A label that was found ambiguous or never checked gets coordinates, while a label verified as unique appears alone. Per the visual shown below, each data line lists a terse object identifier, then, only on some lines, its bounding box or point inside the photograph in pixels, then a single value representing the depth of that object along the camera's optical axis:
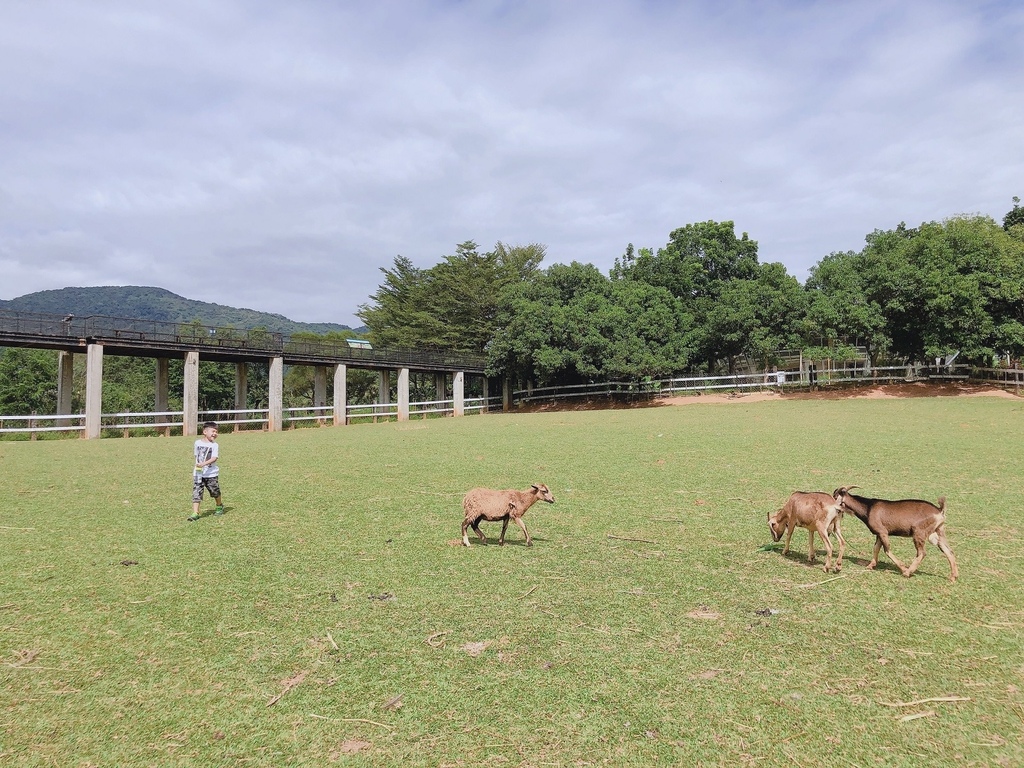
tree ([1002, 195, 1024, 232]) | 46.97
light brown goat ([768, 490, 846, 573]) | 5.28
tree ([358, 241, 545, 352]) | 51.81
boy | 7.86
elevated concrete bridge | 21.94
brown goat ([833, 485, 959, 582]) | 4.82
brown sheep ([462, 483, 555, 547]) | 6.04
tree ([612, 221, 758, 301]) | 39.41
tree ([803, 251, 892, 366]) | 30.94
